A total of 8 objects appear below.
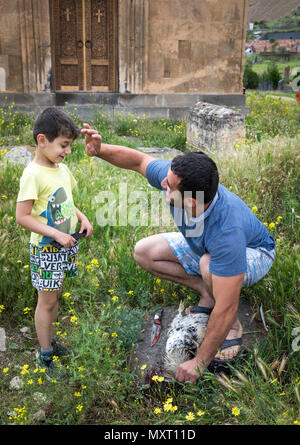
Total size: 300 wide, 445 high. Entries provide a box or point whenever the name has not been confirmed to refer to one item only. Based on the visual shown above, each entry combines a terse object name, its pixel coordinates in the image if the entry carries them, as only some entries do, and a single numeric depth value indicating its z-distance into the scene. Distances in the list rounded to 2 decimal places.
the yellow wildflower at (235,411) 2.18
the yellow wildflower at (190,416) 2.20
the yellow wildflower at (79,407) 2.36
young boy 2.63
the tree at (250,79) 24.86
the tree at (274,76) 25.67
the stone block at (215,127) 7.32
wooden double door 11.01
